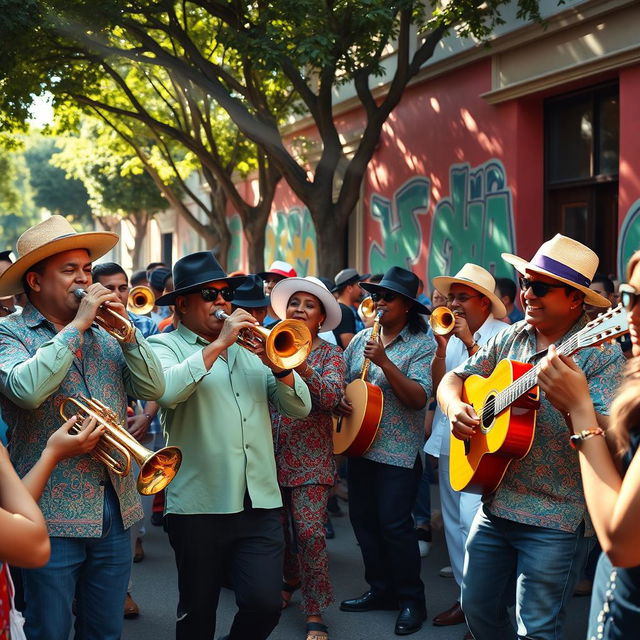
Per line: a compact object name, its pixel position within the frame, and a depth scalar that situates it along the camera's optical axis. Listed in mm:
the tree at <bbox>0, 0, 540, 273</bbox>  10258
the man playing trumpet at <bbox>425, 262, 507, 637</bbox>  5902
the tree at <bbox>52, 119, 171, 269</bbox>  25547
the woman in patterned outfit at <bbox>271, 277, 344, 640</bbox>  5543
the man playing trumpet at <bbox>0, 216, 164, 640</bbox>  3643
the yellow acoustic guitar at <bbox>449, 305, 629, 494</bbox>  3758
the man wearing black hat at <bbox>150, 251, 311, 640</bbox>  4258
